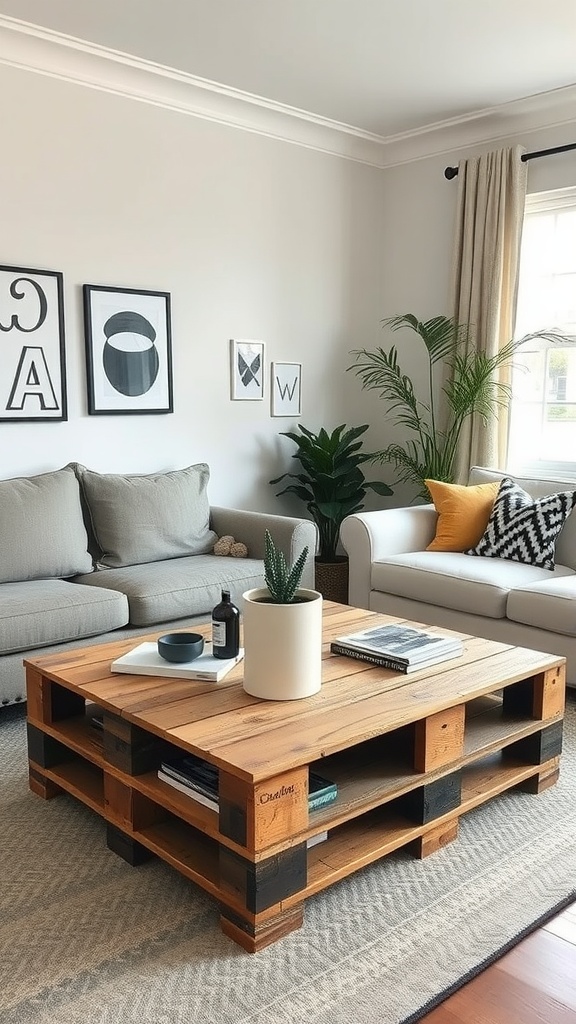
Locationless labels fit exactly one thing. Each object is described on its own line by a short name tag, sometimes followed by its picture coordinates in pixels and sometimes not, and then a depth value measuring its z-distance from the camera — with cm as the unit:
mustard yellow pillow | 394
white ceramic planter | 201
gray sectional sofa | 295
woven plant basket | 456
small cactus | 207
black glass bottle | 221
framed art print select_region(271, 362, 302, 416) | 470
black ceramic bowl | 221
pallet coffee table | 170
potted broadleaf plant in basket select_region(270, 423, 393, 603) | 455
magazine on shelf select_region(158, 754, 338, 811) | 185
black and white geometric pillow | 364
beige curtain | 437
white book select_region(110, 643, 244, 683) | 215
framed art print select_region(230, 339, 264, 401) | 448
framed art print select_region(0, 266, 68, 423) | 357
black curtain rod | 414
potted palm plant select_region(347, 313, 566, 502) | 441
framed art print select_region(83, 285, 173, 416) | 387
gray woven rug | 157
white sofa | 321
